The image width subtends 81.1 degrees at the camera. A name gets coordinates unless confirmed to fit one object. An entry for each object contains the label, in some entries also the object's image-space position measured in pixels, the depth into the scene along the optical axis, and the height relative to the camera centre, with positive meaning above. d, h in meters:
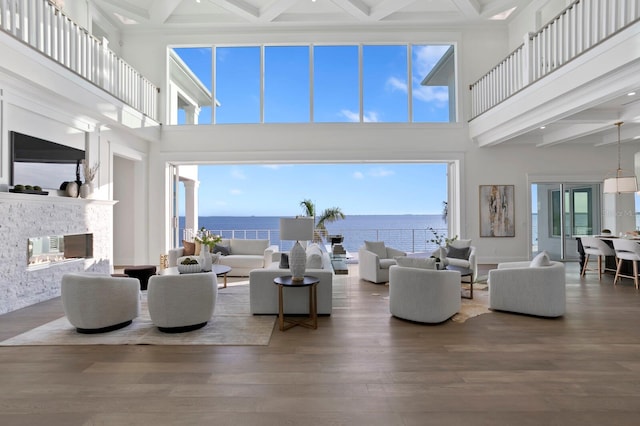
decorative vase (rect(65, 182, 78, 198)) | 5.86 +0.47
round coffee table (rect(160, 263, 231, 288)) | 5.49 -0.78
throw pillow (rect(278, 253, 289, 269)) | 4.86 -0.58
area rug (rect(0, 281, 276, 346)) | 3.57 -1.17
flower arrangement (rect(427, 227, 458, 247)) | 6.10 -0.42
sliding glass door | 9.26 +0.00
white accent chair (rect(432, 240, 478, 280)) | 5.76 -0.64
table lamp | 4.18 -0.20
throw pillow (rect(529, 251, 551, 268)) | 4.56 -0.55
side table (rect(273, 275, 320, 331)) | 4.00 -0.92
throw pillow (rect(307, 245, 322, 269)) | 4.79 -0.56
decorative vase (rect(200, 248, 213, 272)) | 5.40 -0.61
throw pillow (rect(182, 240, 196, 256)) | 7.34 -0.60
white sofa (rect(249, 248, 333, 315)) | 4.48 -0.93
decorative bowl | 4.70 -0.63
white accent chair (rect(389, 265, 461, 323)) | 4.12 -0.86
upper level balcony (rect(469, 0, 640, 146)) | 4.48 +2.02
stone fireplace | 4.69 -0.30
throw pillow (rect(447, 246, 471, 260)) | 6.71 -0.65
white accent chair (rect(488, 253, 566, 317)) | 4.37 -0.88
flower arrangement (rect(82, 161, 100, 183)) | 6.28 +0.80
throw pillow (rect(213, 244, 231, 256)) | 7.59 -0.64
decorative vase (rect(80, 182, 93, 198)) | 6.11 +0.48
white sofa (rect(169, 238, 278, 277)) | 7.21 -0.82
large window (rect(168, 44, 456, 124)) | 8.94 +3.22
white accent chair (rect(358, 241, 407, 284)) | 6.53 -0.78
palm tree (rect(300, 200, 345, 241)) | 9.75 +0.03
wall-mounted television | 4.95 +0.84
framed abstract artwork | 9.01 +0.04
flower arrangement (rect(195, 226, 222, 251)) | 6.24 -0.36
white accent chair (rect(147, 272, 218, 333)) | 3.83 -0.85
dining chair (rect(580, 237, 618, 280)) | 6.88 -0.63
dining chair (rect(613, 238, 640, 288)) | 6.08 -0.61
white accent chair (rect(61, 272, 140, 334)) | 3.77 -0.84
